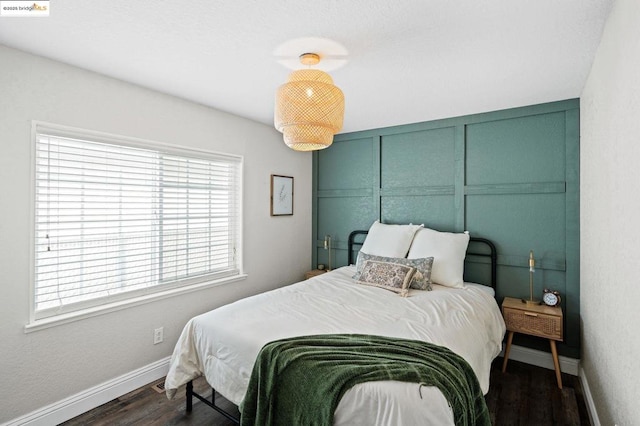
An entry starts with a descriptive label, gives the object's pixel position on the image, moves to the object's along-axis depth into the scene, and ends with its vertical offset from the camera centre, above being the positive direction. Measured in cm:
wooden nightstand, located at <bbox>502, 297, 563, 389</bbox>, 261 -90
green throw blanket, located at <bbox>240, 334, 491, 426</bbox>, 142 -75
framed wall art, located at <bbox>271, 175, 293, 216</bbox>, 390 +23
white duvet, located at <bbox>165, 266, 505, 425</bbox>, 137 -72
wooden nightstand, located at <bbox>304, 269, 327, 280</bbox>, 415 -77
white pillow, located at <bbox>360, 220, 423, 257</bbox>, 332 -28
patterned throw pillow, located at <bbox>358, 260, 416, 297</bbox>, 276 -55
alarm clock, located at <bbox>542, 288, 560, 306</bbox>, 277 -72
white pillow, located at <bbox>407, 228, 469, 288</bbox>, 297 -37
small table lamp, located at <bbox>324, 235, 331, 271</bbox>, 427 -39
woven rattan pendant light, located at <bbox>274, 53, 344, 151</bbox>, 190 +64
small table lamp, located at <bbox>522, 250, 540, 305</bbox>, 289 -61
